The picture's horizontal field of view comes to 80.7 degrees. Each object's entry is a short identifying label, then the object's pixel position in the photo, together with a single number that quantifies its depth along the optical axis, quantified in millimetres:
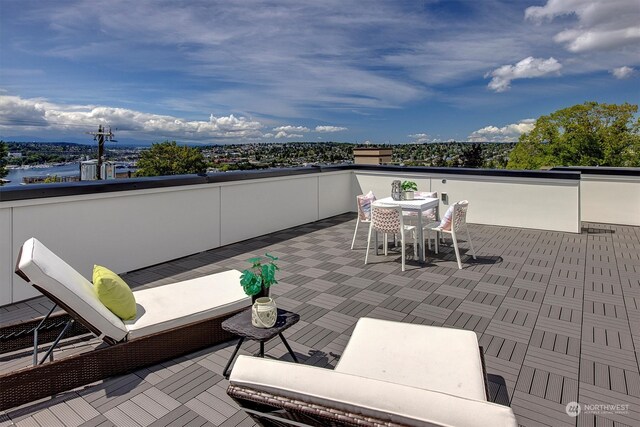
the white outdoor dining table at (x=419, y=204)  5211
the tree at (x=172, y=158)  31383
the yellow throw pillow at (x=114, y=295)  2629
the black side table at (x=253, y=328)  2266
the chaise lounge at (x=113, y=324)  2217
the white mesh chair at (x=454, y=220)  4977
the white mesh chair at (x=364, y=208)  5914
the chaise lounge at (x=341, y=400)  929
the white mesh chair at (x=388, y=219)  4961
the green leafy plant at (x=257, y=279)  2469
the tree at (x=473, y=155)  32406
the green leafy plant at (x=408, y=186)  5897
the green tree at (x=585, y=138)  21641
